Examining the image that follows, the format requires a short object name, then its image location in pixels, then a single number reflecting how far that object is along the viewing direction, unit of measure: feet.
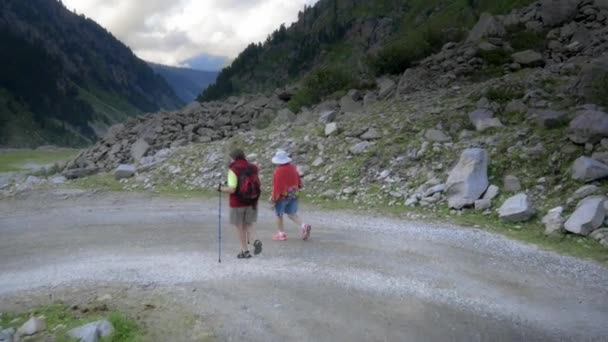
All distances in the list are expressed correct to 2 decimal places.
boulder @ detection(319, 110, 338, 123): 69.38
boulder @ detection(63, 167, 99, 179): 79.36
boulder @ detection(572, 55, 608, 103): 49.78
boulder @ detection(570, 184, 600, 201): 36.90
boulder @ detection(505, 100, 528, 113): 53.36
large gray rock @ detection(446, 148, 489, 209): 41.83
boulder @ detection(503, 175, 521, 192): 41.39
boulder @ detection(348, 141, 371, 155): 56.49
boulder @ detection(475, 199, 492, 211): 40.39
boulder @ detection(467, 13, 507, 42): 82.74
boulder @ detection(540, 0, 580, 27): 79.71
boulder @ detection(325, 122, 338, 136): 62.23
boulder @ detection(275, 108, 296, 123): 79.44
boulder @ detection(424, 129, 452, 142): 52.34
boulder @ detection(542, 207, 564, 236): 34.45
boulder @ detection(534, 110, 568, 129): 47.42
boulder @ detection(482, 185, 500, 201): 41.16
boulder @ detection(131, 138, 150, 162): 81.84
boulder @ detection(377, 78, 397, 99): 74.84
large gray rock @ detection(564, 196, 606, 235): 33.04
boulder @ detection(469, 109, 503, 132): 52.08
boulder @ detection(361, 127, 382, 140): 58.18
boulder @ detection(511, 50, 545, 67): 70.38
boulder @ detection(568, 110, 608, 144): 41.96
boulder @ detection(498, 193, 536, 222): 37.17
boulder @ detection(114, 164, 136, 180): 66.44
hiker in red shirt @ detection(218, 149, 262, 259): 29.91
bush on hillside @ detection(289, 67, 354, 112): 89.56
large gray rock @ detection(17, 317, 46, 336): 22.27
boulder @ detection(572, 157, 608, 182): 38.06
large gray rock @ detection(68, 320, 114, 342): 21.29
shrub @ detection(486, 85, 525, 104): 57.98
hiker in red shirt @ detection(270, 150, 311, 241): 33.88
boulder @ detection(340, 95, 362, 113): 73.77
